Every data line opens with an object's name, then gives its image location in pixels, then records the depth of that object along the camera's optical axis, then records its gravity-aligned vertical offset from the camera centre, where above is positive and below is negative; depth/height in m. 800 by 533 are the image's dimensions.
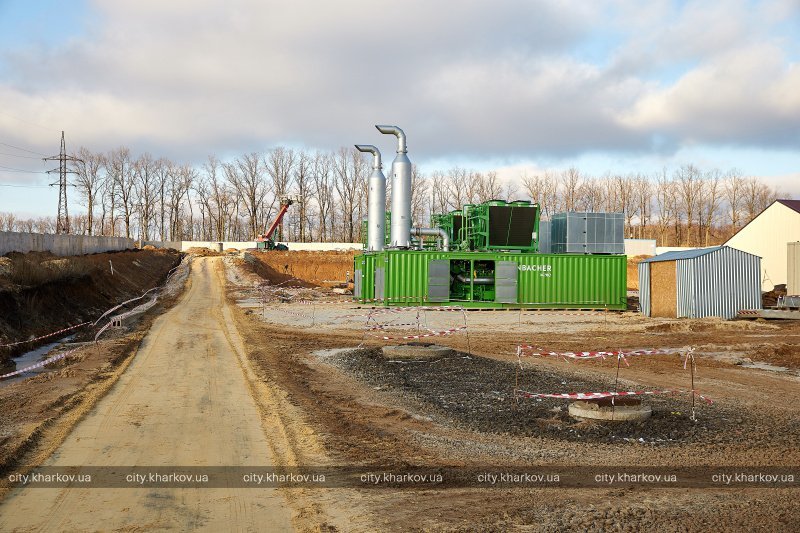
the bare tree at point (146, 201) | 103.36 +11.52
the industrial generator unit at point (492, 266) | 34.06 +0.29
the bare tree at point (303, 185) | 101.69 +13.71
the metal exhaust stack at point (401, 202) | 36.81 +3.98
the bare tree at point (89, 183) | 96.38 +13.39
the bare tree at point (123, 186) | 101.06 +13.53
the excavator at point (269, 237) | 74.24 +4.05
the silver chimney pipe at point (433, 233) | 38.62 +2.32
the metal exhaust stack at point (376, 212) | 38.50 +3.56
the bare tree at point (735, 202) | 89.56 +9.59
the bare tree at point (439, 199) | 100.10 +11.25
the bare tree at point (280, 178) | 101.19 +14.68
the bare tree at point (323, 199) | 102.25 +11.58
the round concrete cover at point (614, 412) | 9.51 -2.10
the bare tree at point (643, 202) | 95.12 +10.22
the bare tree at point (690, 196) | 91.62 +10.67
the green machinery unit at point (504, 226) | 36.28 +2.56
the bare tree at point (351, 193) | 99.69 +12.21
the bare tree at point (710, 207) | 90.50 +9.02
